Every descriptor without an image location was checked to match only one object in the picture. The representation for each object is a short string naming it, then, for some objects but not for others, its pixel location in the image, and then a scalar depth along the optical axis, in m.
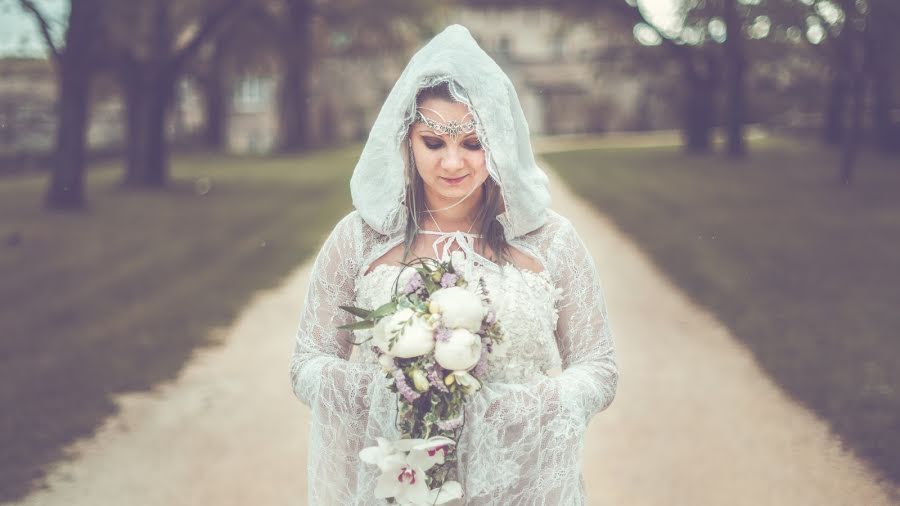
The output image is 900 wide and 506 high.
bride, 2.49
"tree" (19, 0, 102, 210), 17.89
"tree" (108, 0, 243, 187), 21.70
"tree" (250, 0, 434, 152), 33.44
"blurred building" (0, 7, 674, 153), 34.19
